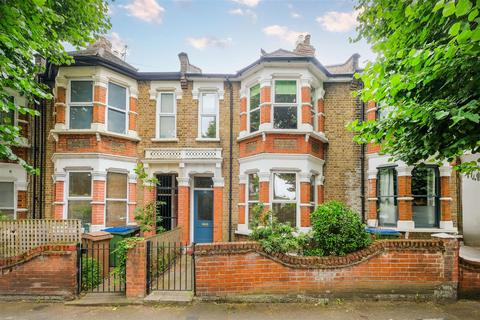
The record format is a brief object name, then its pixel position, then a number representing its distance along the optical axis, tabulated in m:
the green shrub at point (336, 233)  5.56
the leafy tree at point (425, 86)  3.36
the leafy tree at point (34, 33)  4.86
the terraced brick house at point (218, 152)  8.98
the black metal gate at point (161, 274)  5.60
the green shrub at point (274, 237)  5.41
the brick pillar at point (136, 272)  5.35
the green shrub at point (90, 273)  5.83
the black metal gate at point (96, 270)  5.64
